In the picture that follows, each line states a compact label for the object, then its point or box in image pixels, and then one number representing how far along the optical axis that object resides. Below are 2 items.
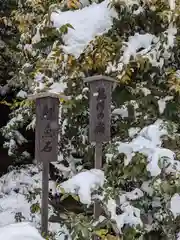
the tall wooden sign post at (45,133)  3.80
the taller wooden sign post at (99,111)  4.05
